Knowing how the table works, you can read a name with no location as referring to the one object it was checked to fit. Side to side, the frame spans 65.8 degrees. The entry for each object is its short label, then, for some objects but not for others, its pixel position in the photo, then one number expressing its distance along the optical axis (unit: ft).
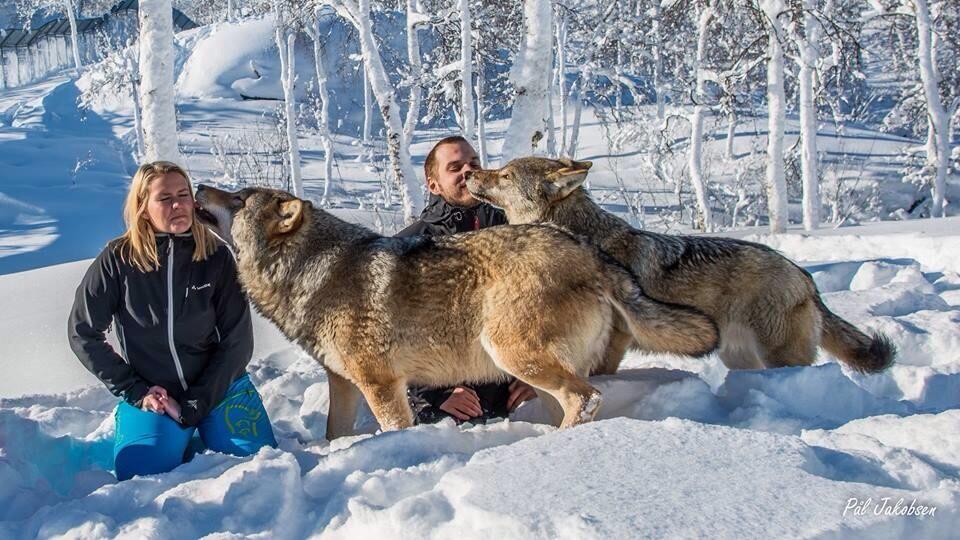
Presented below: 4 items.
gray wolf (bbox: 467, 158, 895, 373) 13.69
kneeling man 14.03
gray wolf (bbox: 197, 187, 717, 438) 11.24
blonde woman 11.96
